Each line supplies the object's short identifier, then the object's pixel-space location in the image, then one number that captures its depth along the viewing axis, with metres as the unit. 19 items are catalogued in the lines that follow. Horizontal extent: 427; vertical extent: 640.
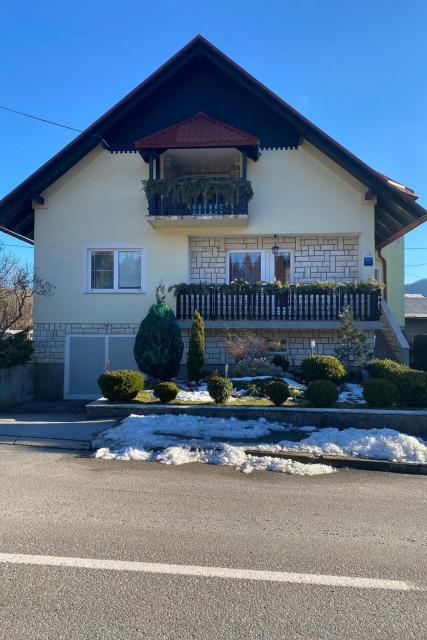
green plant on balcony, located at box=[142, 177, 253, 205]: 14.55
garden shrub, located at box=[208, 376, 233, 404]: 10.32
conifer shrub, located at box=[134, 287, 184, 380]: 12.55
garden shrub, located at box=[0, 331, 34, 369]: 13.18
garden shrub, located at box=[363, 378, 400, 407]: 10.02
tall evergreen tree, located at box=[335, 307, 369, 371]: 12.70
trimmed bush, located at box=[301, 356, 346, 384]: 11.60
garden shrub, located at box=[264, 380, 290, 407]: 10.12
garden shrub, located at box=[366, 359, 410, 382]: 11.26
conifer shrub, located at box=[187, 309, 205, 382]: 13.06
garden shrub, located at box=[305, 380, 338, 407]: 9.93
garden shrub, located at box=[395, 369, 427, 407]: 10.17
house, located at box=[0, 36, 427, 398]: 14.73
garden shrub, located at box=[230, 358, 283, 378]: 13.05
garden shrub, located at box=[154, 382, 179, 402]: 10.55
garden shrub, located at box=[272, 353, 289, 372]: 14.14
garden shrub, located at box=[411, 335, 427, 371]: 17.92
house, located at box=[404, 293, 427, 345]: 27.72
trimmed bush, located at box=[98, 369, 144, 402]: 10.58
